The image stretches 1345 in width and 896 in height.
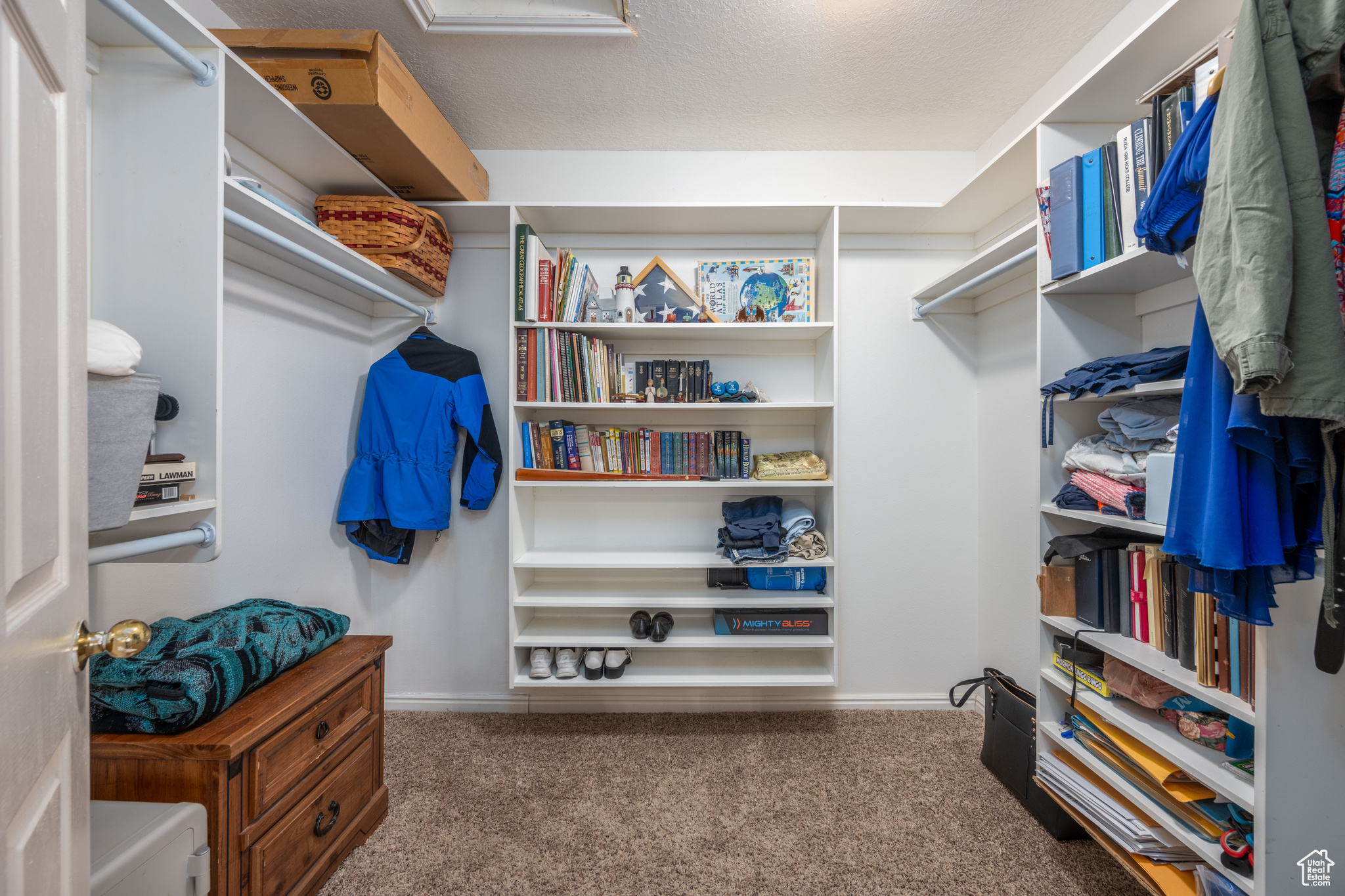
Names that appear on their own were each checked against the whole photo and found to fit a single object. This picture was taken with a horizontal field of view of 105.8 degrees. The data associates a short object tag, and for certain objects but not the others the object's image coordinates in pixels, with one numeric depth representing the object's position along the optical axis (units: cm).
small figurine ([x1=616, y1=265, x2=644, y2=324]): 203
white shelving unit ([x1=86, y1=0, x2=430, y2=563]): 104
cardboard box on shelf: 140
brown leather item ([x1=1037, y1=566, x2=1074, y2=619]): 144
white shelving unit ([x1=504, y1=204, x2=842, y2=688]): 195
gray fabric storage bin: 82
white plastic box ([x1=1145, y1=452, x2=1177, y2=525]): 112
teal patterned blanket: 106
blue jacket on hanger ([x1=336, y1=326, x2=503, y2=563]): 200
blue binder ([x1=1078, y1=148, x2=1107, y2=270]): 130
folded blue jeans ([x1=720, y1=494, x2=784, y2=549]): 203
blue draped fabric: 81
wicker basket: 174
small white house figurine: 203
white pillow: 81
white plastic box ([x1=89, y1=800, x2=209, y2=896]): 83
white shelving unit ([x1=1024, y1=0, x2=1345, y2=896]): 92
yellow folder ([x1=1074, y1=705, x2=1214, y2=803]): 111
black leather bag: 153
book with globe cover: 209
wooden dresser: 105
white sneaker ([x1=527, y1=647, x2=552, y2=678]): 193
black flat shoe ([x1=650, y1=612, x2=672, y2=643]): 197
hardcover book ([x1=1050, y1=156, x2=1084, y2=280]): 133
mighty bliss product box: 197
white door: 42
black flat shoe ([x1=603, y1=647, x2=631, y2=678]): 196
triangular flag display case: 212
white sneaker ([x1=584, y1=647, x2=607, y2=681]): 196
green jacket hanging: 75
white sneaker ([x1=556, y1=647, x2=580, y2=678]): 195
